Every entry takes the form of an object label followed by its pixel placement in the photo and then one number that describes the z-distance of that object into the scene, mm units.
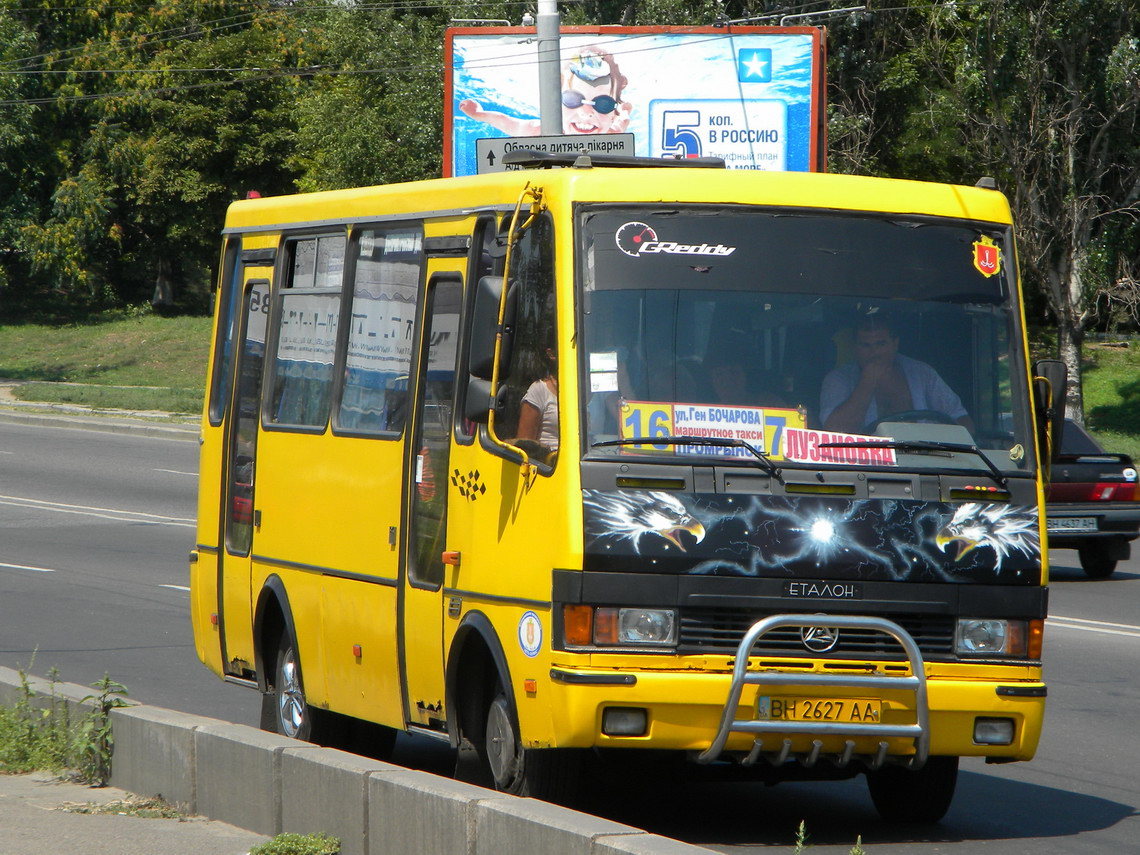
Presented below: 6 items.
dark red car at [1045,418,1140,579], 33719
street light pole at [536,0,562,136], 39094
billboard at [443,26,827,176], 56219
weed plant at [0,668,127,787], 14633
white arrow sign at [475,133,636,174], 36719
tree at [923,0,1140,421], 62719
